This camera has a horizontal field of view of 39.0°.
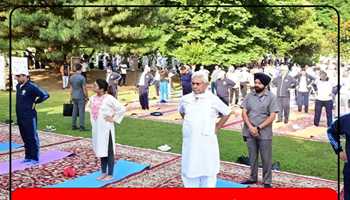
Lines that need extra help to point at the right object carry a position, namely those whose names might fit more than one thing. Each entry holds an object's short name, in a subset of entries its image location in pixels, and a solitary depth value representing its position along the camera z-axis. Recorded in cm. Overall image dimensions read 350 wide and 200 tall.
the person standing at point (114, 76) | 1054
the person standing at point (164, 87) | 1295
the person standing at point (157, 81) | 1332
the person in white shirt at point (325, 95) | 876
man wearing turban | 446
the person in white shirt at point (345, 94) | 941
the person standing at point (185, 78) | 1032
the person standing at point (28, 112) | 544
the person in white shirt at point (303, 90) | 1132
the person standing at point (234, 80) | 1280
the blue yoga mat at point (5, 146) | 662
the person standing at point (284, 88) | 956
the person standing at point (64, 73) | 1497
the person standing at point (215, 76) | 1133
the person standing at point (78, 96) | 845
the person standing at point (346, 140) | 256
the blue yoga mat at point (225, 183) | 464
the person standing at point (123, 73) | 1318
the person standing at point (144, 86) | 1192
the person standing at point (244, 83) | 1333
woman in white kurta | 474
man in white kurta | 319
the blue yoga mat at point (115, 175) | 474
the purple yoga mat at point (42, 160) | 550
